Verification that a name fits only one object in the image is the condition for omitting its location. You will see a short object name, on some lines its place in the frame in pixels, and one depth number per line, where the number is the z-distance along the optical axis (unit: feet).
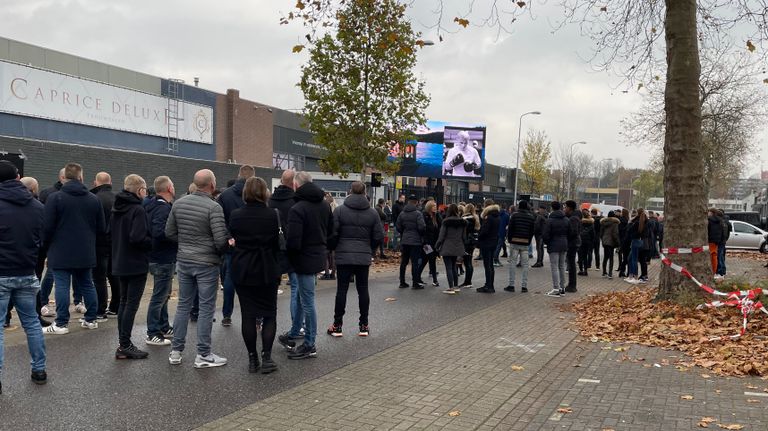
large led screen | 116.06
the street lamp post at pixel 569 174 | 247.70
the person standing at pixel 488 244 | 40.65
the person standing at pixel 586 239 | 54.24
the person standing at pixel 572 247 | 42.22
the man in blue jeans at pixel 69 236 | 23.62
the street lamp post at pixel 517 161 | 160.97
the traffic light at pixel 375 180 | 62.75
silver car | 96.84
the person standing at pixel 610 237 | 52.19
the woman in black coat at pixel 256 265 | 19.25
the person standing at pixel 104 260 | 26.71
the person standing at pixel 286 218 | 23.66
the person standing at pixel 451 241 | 39.86
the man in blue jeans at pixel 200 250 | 19.88
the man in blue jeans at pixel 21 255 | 17.17
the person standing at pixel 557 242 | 39.83
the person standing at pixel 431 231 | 43.04
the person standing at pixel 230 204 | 26.13
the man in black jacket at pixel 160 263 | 22.13
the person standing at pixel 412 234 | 40.81
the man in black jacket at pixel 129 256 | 20.85
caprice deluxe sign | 102.44
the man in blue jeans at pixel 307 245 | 21.86
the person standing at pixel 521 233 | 40.60
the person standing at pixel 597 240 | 57.16
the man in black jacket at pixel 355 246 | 25.01
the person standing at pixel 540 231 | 55.16
